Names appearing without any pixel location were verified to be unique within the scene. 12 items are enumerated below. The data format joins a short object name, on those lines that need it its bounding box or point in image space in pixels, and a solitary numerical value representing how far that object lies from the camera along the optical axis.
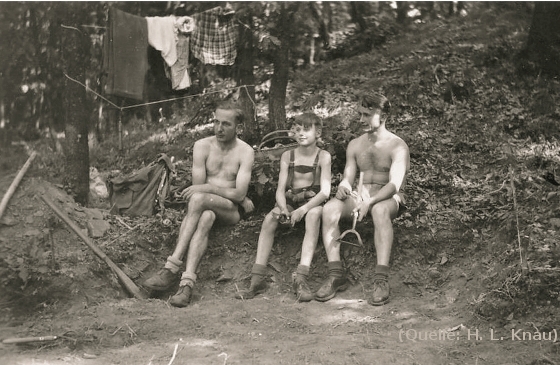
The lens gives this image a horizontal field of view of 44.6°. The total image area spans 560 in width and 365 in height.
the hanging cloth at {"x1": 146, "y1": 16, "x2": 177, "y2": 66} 9.25
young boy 5.98
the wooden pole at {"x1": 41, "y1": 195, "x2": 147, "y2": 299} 6.07
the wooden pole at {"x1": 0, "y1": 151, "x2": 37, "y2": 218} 6.49
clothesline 7.59
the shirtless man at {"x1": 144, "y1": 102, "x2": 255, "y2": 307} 6.02
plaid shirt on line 9.42
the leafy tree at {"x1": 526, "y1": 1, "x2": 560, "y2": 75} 9.20
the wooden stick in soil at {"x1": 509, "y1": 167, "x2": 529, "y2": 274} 5.16
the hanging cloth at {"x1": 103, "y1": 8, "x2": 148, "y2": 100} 8.88
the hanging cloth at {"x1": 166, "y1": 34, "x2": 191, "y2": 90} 9.47
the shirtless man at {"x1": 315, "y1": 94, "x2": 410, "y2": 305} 5.77
